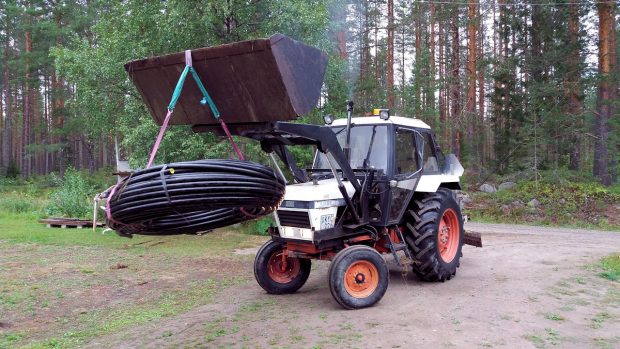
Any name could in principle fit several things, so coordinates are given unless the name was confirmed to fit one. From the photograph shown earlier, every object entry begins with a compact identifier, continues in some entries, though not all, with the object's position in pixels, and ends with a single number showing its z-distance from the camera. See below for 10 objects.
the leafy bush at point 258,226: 12.76
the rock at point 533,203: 16.75
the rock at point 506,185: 18.90
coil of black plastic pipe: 3.74
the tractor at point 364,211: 5.89
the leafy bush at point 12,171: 34.35
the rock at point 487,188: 19.79
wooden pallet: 14.11
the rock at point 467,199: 18.20
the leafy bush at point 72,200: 15.67
